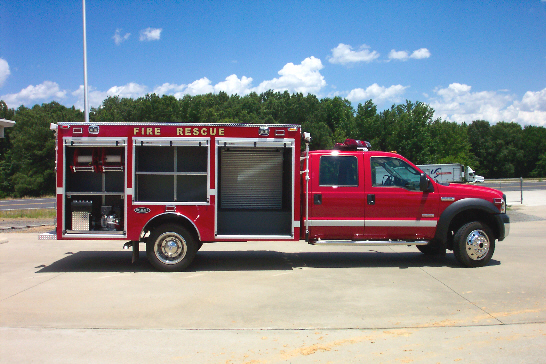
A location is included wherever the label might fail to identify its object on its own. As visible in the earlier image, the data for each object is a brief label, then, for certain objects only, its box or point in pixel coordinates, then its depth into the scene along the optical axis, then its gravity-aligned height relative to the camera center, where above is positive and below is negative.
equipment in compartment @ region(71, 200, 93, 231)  8.34 -0.49
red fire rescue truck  8.23 -0.18
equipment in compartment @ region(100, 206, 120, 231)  8.44 -0.60
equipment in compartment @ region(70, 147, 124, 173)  8.42 +0.54
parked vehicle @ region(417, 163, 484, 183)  32.00 +1.15
